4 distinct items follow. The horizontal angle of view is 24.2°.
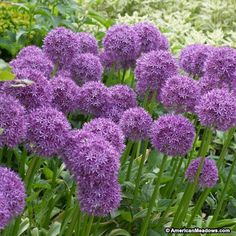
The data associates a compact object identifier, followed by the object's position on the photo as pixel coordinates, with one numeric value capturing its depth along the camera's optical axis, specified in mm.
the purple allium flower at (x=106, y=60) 3762
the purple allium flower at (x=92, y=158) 2080
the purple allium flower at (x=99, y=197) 2121
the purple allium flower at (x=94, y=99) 2947
